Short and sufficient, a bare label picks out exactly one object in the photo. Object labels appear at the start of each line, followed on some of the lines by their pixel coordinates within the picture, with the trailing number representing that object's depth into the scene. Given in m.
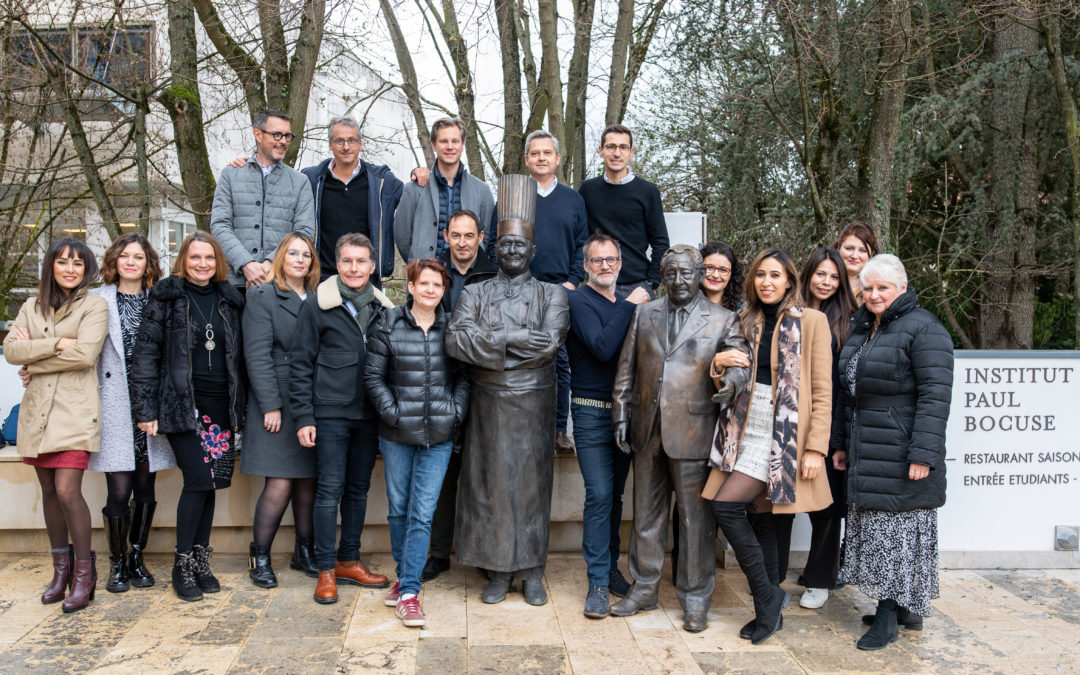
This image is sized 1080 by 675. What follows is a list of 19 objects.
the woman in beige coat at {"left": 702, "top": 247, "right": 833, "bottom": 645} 3.99
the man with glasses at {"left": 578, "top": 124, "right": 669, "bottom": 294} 5.10
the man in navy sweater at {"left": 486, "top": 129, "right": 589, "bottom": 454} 5.01
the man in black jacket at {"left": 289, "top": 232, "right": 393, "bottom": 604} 4.35
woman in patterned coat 4.39
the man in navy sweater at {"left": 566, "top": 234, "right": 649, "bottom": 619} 4.33
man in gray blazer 5.11
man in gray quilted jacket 5.09
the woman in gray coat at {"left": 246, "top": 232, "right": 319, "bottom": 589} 4.41
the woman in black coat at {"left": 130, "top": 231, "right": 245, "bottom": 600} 4.30
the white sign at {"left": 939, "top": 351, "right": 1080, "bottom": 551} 5.11
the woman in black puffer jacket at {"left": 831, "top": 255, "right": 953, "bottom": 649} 3.91
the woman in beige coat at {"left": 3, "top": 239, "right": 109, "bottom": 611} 4.18
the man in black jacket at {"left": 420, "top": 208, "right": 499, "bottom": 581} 4.69
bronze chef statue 4.34
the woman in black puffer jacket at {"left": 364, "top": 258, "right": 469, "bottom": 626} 4.26
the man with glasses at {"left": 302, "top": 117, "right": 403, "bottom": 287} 5.30
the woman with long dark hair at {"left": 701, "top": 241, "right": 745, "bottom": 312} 4.38
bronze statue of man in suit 4.11
